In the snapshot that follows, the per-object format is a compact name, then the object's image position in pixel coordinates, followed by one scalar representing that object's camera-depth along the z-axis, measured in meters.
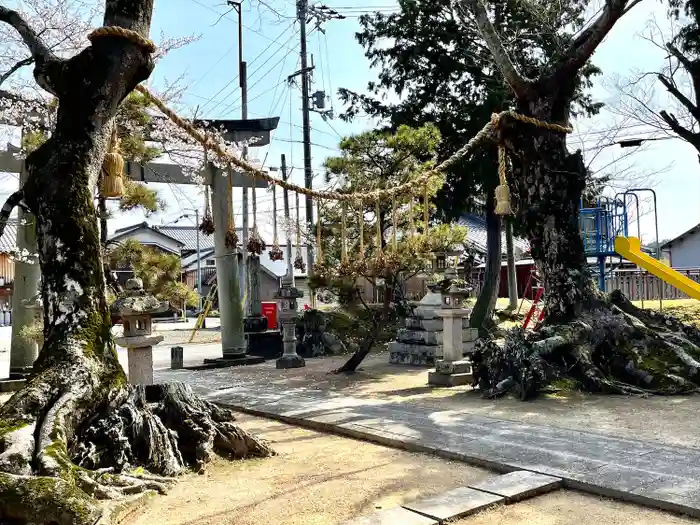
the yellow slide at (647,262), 11.77
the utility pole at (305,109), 19.36
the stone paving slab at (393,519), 3.25
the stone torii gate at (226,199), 11.38
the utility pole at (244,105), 18.47
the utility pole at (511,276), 18.00
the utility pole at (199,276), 30.20
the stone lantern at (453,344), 8.55
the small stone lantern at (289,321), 11.39
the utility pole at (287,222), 16.16
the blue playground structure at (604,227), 12.74
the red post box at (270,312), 18.33
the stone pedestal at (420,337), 11.43
